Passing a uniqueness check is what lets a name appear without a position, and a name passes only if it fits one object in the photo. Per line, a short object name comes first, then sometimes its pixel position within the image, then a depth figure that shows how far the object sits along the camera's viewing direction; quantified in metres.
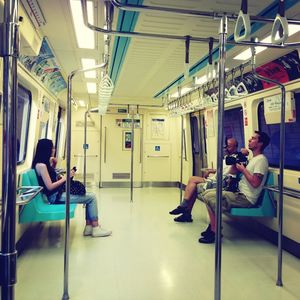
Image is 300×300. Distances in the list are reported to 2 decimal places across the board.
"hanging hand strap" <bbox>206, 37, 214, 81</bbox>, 2.19
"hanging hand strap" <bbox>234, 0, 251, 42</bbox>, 1.60
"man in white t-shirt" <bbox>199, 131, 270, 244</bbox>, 3.73
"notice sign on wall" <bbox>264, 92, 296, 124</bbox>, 3.52
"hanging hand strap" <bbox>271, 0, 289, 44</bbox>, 1.64
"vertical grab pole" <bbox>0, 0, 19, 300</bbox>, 0.93
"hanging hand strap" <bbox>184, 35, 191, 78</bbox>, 2.18
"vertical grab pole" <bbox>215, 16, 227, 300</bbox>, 1.73
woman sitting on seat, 3.70
